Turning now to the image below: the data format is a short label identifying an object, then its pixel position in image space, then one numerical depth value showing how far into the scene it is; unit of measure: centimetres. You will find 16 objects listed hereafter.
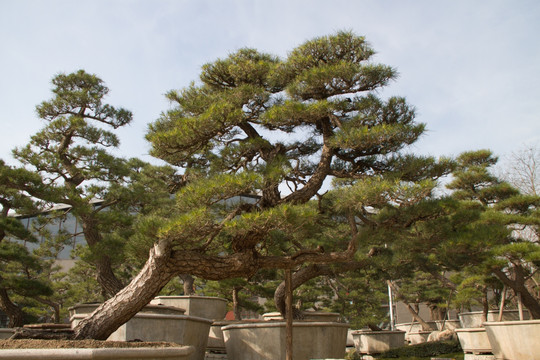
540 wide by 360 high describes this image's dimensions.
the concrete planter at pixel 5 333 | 588
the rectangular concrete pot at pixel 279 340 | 494
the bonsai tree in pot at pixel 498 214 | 571
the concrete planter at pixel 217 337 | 640
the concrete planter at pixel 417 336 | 1124
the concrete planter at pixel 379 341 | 894
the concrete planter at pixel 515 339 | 528
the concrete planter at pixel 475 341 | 671
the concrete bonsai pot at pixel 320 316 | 722
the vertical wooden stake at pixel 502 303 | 664
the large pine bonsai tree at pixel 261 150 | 381
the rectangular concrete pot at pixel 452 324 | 1210
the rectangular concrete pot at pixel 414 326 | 1386
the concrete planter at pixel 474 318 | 937
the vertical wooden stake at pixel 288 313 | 430
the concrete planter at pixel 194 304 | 710
